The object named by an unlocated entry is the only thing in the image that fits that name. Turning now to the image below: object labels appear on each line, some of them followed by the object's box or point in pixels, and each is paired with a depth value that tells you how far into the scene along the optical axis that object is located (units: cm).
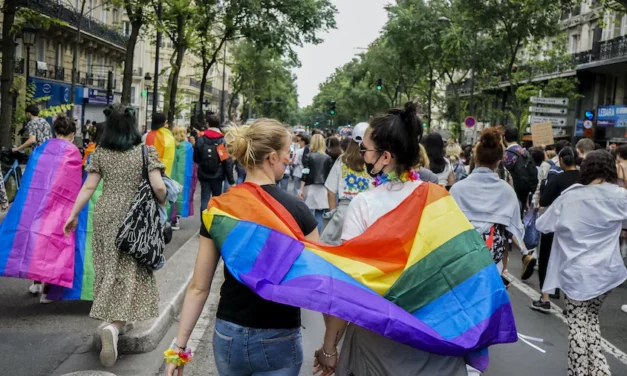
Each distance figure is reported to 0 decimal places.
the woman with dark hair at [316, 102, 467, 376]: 293
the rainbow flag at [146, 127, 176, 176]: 1129
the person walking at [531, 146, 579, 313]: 842
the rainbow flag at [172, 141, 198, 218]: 1285
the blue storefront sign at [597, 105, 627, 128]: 3434
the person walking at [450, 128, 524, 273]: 596
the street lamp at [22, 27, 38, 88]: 2014
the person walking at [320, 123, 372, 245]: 784
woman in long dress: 560
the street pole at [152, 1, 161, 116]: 2524
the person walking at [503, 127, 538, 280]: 1086
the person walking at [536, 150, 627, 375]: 558
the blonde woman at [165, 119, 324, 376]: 310
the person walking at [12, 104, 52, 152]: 1359
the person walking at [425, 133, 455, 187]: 860
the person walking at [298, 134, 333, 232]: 1133
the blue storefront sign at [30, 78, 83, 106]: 3950
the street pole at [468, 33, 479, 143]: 3175
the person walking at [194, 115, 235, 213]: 1179
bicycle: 1334
